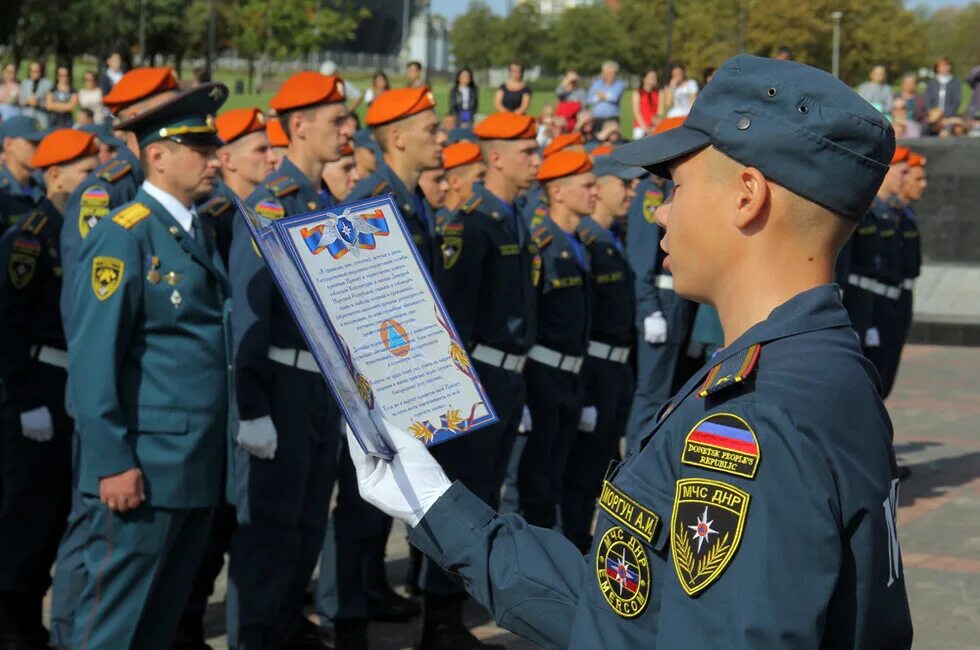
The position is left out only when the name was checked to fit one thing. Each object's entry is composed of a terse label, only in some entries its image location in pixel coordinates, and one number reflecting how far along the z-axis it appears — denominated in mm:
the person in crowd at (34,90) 23031
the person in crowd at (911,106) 22688
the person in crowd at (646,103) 23719
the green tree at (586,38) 61812
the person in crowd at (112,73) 21312
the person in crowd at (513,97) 19828
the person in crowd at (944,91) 23109
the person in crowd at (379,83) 19222
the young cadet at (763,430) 1748
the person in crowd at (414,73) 20984
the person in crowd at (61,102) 22156
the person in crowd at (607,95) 22406
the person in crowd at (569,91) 23625
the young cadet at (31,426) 5984
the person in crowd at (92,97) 22236
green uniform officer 4469
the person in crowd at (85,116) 17478
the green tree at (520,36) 69000
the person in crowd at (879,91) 23594
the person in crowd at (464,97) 20719
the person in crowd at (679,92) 23062
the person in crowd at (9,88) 23475
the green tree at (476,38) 71625
